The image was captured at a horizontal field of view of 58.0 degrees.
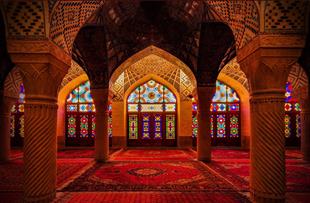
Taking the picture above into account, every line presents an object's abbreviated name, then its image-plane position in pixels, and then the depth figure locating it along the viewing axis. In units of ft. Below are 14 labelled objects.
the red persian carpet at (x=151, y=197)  15.74
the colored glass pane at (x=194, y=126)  48.19
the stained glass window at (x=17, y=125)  48.37
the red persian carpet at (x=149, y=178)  18.74
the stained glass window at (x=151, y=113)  48.65
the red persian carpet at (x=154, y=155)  33.91
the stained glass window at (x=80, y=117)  48.65
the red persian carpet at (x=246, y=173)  19.20
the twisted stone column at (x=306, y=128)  32.22
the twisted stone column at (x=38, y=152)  13.94
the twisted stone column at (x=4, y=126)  30.81
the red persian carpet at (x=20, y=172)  19.33
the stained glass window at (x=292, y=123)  46.98
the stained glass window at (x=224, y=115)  48.32
